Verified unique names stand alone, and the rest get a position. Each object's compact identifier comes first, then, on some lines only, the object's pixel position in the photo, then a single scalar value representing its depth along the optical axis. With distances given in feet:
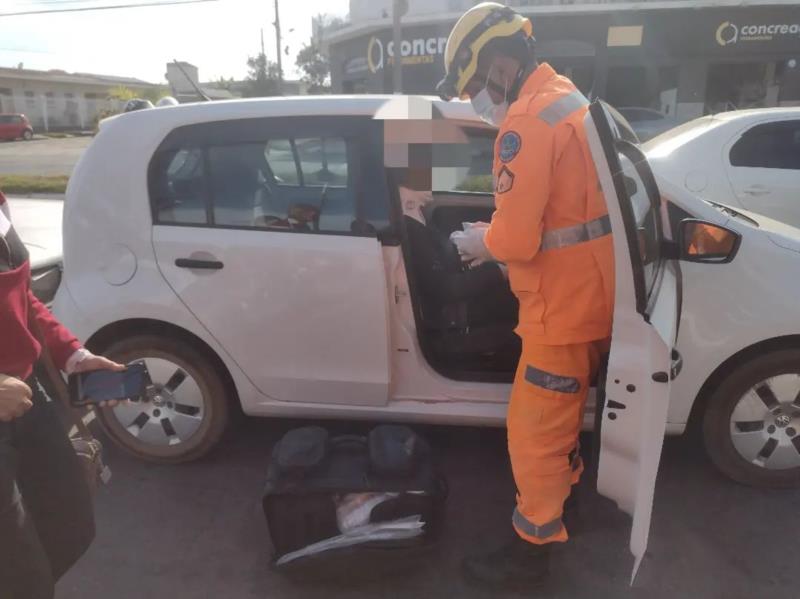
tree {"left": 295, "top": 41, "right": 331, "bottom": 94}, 165.09
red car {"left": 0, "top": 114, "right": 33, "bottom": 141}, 117.60
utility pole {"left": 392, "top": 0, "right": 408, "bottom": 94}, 55.98
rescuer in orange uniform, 6.73
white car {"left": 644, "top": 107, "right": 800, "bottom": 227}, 16.93
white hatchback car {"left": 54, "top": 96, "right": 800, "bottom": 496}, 8.88
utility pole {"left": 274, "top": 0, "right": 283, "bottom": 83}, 118.93
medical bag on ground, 7.80
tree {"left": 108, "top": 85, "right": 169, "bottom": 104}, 134.21
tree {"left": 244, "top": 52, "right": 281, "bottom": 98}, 131.06
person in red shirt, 5.37
